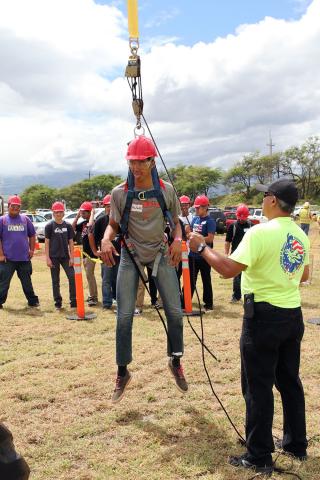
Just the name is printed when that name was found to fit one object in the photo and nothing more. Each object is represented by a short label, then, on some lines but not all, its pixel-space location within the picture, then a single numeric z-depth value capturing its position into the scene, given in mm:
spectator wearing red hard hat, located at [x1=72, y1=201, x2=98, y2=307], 9523
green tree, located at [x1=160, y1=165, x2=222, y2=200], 93250
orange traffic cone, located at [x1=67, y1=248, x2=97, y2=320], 8047
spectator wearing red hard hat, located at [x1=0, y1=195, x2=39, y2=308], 9070
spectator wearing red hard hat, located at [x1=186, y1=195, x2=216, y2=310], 8758
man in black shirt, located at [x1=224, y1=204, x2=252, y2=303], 9453
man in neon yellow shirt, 2979
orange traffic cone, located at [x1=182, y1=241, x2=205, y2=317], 8406
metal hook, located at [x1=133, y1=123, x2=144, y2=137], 4584
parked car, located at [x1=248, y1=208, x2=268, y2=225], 37406
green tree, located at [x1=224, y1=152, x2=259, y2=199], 86125
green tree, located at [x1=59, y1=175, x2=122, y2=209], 100125
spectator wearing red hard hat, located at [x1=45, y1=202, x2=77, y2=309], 9180
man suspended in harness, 4164
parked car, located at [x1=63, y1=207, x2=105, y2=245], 27875
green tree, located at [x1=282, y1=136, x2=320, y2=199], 73250
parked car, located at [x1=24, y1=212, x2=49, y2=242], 26567
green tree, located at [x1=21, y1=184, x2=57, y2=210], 101188
